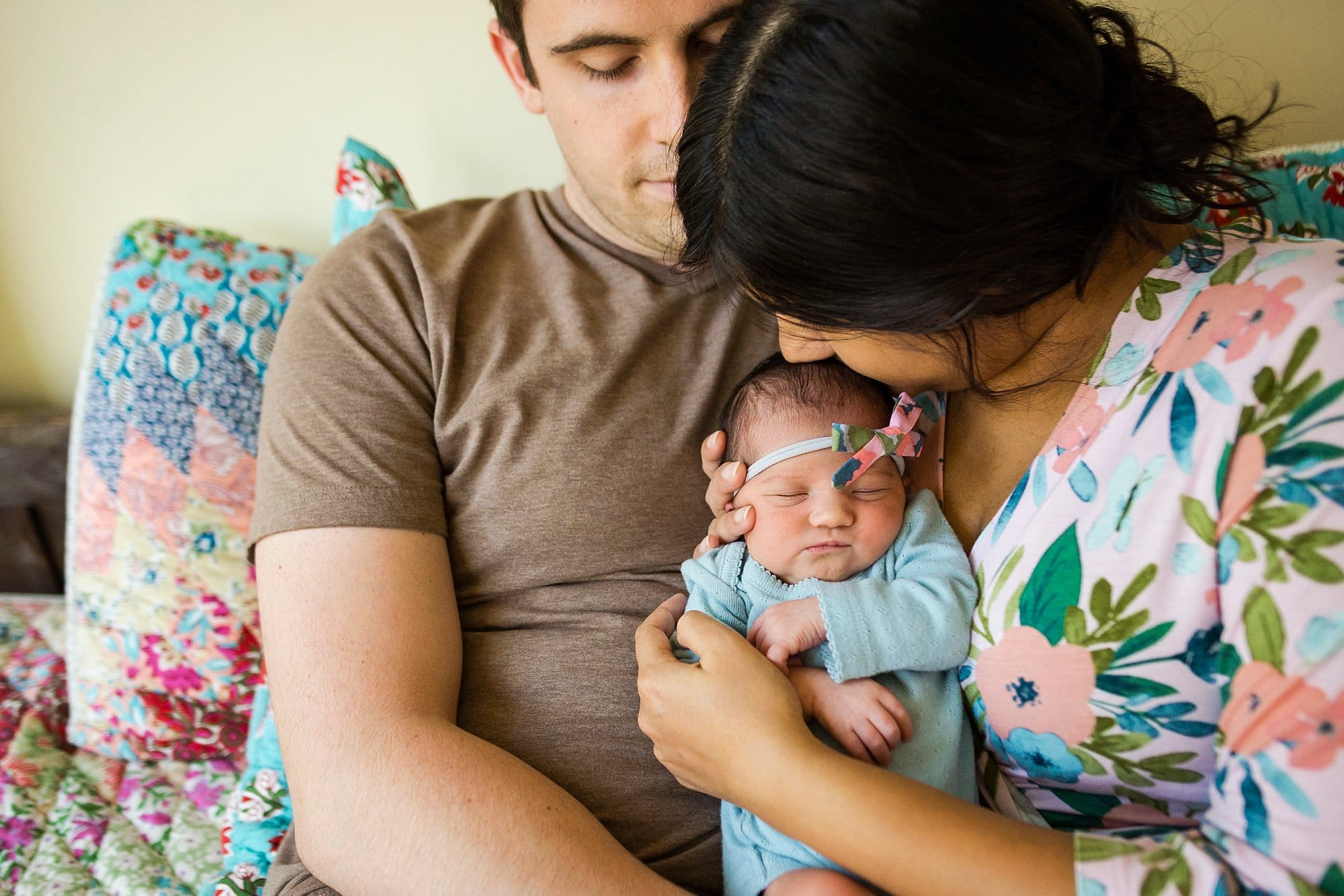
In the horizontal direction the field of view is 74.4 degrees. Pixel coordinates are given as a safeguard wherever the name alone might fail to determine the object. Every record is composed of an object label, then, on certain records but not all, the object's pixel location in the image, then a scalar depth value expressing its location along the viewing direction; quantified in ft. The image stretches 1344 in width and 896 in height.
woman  2.66
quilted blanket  5.44
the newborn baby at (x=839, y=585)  3.71
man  3.87
